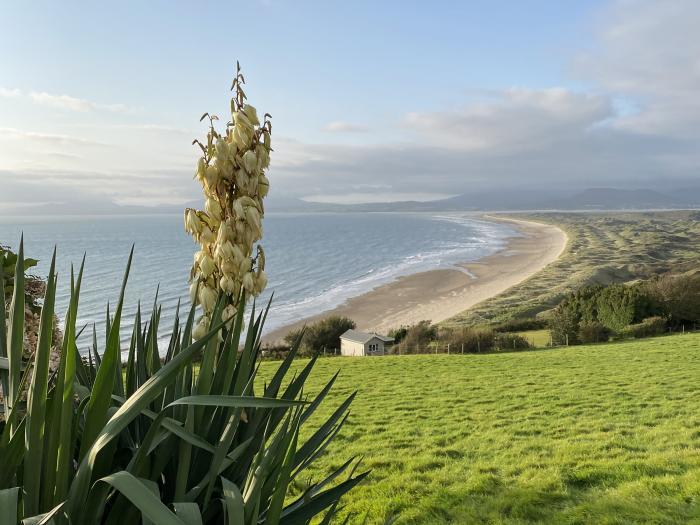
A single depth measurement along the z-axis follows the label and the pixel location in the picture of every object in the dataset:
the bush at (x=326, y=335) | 23.39
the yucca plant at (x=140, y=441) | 1.04
